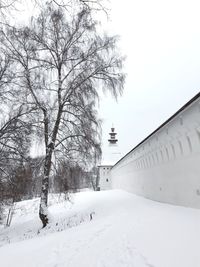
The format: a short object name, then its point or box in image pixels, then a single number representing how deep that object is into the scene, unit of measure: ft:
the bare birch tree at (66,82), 26.39
